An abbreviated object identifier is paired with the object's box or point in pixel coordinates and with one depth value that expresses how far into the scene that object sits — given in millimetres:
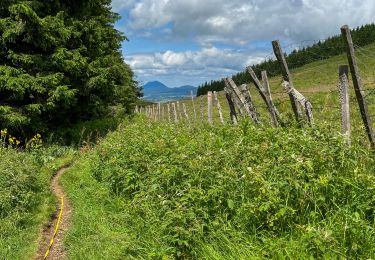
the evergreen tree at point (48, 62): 16250
